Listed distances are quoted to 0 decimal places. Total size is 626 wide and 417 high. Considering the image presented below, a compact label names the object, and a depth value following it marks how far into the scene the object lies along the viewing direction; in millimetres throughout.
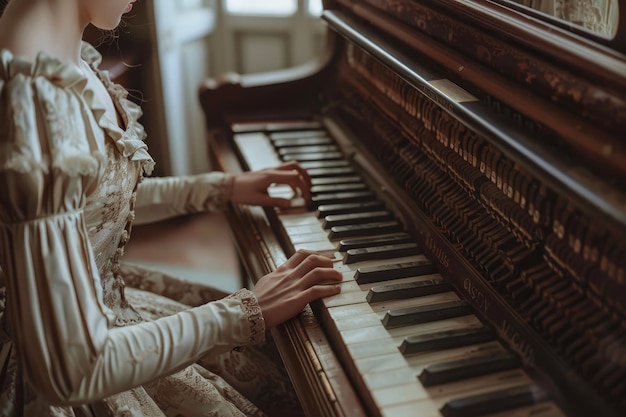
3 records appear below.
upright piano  938
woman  980
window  3491
